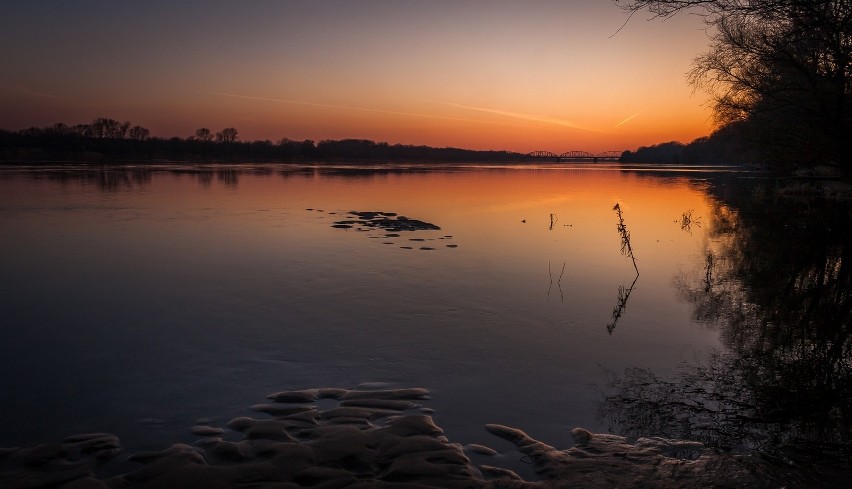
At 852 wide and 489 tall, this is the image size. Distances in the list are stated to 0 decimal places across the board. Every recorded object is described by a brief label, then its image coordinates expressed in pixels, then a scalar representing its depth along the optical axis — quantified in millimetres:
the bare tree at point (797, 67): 7414
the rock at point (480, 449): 5230
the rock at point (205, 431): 5488
